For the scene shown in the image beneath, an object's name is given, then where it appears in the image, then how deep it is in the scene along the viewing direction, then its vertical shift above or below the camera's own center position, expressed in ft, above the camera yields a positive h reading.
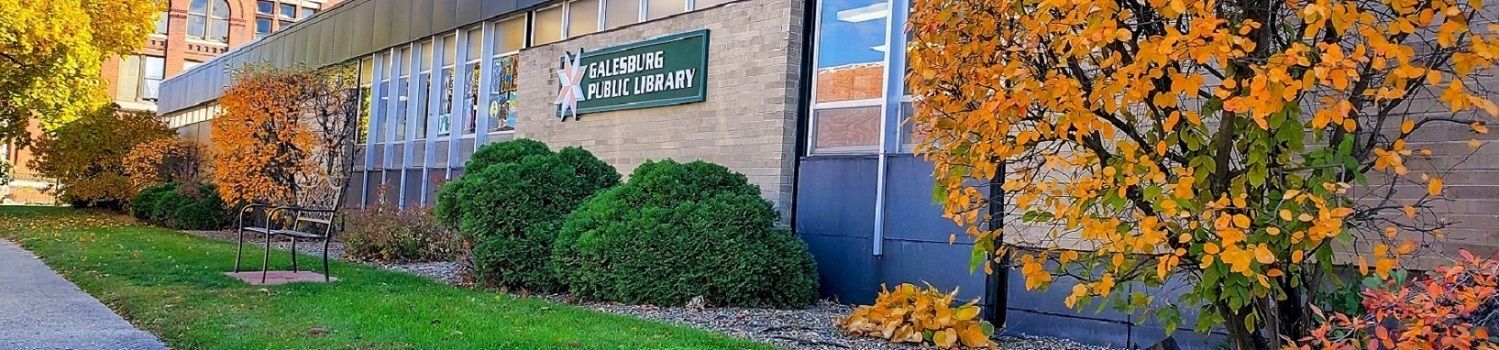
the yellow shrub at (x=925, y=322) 21.50 -2.23
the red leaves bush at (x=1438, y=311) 11.09 -0.74
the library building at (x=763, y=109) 28.07 +2.65
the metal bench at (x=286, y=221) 54.34 -2.72
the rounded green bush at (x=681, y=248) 26.66 -1.33
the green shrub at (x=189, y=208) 61.57 -2.62
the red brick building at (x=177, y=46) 135.13 +13.90
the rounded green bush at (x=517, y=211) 29.91 -0.78
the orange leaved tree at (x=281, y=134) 54.08 +1.54
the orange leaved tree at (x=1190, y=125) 11.62 +1.13
